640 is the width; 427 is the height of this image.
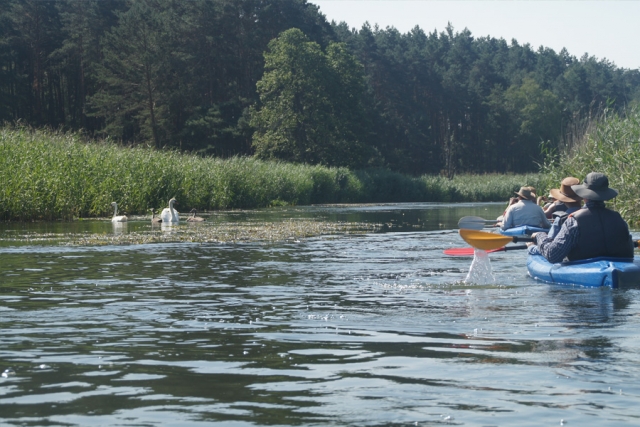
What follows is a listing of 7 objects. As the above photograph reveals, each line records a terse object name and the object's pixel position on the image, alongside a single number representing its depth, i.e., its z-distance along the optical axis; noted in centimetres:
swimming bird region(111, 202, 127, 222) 2150
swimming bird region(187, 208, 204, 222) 2268
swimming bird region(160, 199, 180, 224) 2211
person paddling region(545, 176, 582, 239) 1192
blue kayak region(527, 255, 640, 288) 961
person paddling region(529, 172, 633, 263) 1002
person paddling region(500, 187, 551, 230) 1569
